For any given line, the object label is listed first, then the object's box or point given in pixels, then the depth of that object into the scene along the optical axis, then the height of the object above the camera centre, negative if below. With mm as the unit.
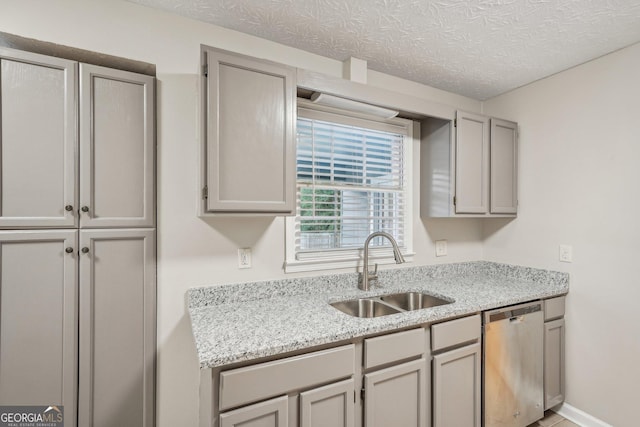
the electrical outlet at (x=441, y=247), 2564 -300
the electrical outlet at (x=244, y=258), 1836 -278
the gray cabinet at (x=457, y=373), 1628 -888
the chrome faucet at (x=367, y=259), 1999 -313
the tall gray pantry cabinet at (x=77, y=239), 1361 -135
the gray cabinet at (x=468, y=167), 2217 +339
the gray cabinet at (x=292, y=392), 1164 -737
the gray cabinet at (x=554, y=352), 2068 -963
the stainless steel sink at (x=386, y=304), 1920 -601
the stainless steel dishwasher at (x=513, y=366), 1816 -948
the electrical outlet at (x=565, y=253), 2165 -295
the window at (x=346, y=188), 2064 +172
